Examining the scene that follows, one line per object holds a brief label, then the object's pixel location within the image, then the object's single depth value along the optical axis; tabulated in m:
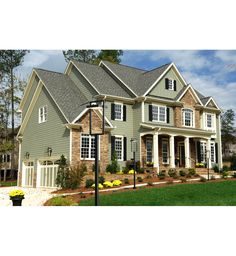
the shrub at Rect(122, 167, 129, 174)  17.47
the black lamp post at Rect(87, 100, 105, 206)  8.57
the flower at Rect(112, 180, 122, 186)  15.07
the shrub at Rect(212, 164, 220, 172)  20.06
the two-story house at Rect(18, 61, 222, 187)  17.00
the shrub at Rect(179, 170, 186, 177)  17.95
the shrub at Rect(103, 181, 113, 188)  14.71
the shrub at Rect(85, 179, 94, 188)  14.70
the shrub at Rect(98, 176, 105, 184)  15.12
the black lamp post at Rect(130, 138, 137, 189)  17.54
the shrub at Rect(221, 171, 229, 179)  16.95
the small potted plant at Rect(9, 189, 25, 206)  10.69
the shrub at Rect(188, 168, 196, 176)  18.02
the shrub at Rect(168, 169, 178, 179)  17.39
